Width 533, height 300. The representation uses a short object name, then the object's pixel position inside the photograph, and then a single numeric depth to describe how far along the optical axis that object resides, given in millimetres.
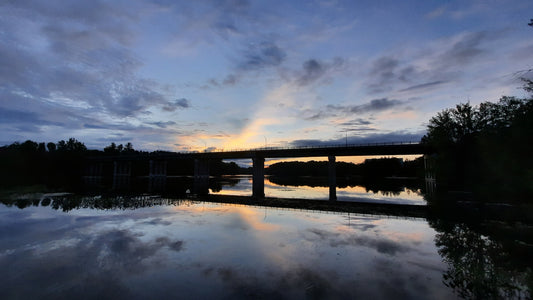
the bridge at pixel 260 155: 78875
